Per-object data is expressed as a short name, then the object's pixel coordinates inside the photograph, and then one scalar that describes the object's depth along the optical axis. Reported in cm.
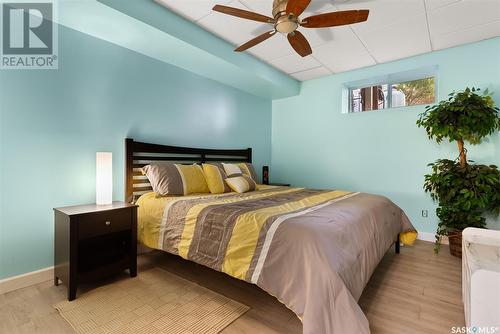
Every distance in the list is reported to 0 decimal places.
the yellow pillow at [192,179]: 283
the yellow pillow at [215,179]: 300
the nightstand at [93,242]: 193
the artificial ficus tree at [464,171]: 267
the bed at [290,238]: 131
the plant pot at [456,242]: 277
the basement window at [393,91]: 358
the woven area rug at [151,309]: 159
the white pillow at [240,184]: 307
